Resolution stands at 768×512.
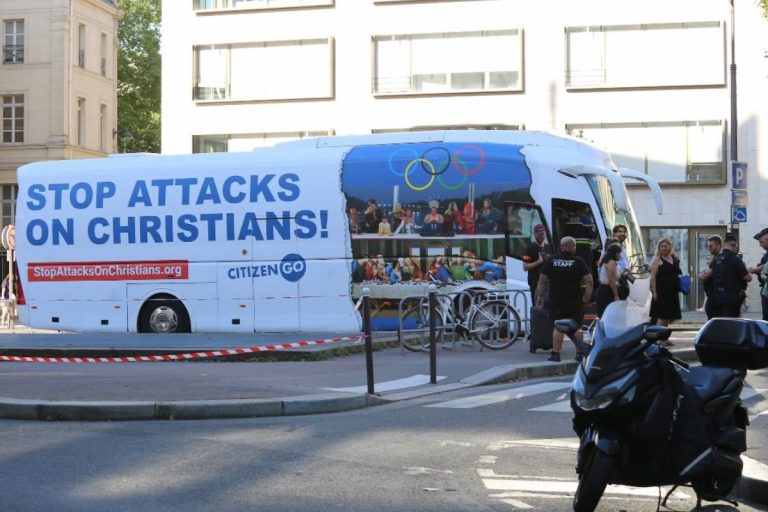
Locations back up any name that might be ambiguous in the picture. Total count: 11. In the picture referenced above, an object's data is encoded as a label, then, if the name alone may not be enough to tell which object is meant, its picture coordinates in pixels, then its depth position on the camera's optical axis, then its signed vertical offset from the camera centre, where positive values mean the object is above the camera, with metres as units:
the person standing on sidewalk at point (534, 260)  19.43 -0.01
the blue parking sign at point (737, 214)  26.08 +0.96
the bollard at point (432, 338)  13.31 -0.85
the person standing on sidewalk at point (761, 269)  15.48 -0.13
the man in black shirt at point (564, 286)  15.36 -0.34
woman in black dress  17.92 -0.41
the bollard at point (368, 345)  11.95 -0.85
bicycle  18.23 -0.93
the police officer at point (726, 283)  15.80 -0.31
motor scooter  5.91 -0.77
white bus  20.80 +0.60
